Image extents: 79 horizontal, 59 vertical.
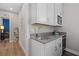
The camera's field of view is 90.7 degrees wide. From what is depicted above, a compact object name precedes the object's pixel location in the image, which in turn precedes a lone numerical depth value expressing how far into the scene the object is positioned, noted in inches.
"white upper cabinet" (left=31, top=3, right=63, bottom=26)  79.3
